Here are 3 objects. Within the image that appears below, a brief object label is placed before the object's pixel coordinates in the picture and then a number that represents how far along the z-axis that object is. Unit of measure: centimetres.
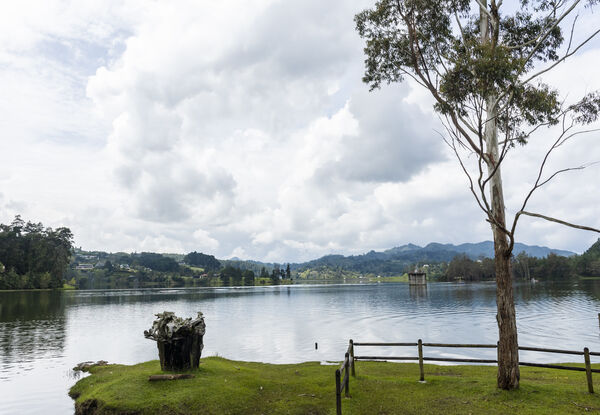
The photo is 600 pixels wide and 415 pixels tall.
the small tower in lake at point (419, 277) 18550
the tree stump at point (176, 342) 1972
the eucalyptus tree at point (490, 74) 1625
